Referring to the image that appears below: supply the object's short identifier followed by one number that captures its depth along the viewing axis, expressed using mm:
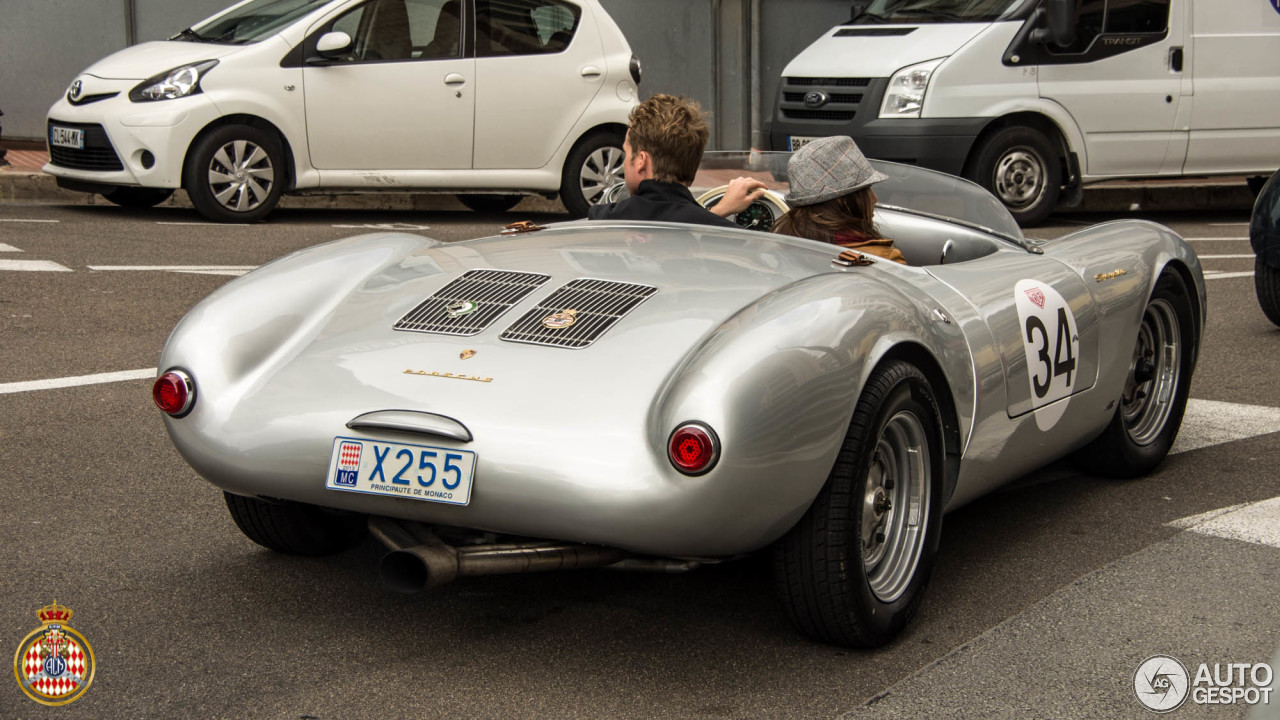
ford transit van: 11188
